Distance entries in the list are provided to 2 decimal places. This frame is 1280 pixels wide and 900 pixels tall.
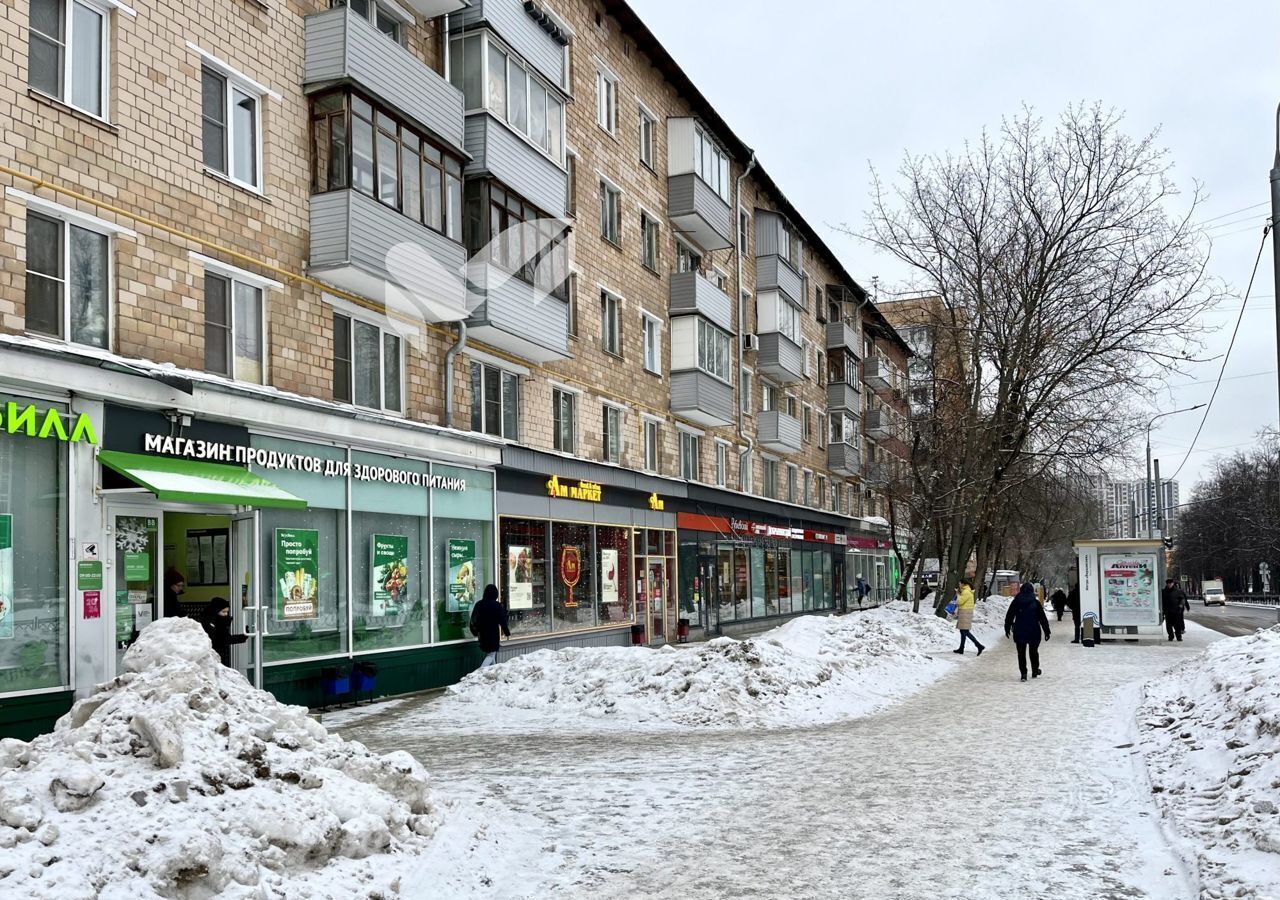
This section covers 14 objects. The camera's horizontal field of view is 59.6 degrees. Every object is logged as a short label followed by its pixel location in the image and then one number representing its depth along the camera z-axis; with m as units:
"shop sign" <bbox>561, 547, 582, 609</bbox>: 22.58
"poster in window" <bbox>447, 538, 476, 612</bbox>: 18.64
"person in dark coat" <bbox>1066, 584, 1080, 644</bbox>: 28.21
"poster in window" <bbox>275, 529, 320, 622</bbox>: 14.72
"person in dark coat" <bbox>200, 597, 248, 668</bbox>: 12.90
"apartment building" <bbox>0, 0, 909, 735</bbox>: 11.74
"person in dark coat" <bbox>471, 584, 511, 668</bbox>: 17.34
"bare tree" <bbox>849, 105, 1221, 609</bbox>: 28.72
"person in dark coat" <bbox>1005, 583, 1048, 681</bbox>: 17.81
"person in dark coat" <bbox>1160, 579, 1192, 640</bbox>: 27.14
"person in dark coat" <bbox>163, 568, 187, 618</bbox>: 13.36
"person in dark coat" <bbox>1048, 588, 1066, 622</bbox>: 40.09
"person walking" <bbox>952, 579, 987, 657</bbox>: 23.97
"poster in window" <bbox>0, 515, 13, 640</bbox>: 10.77
